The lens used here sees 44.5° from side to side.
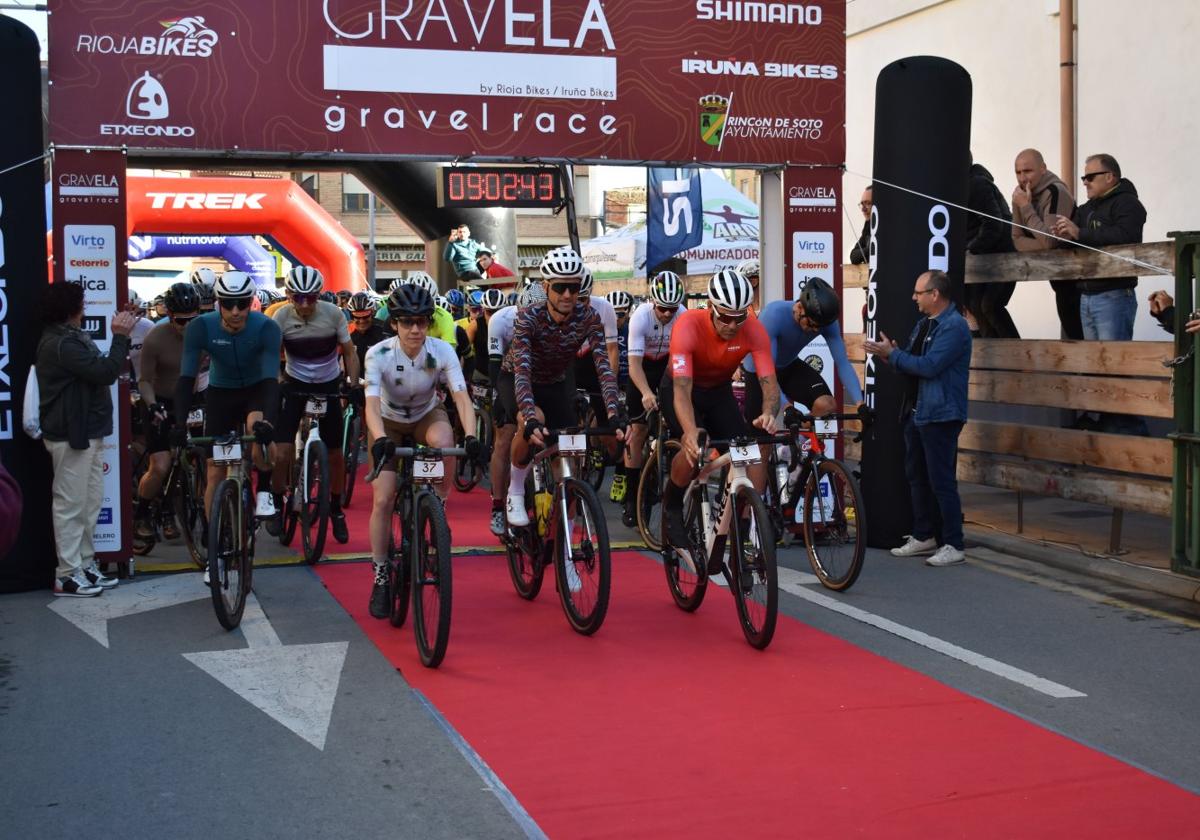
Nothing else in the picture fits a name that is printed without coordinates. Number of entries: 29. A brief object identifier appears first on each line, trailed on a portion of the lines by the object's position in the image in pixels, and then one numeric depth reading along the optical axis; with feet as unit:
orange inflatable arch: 92.22
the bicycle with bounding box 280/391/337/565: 33.94
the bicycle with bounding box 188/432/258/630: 26.40
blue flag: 61.72
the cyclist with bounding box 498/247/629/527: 27.30
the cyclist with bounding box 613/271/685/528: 39.01
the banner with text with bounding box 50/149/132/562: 31.94
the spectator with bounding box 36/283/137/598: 29.73
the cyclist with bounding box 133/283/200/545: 35.63
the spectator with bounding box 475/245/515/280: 66.44
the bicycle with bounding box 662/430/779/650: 24.56
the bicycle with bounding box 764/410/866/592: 30.04
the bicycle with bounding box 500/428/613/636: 25.39
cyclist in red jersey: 27.48
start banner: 31.86
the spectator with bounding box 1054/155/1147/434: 34.83
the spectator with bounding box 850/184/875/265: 38.04
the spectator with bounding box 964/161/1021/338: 38.50
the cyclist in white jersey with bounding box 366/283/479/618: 26.13
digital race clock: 42.65
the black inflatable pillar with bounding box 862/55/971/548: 35.76
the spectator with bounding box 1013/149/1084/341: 37.35
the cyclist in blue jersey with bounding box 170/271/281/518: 31.45
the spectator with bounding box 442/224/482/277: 69.21
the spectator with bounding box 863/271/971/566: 33.12
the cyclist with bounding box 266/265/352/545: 36.14
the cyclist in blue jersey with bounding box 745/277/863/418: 32.30
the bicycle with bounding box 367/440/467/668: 23.07
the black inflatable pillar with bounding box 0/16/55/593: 30.76
